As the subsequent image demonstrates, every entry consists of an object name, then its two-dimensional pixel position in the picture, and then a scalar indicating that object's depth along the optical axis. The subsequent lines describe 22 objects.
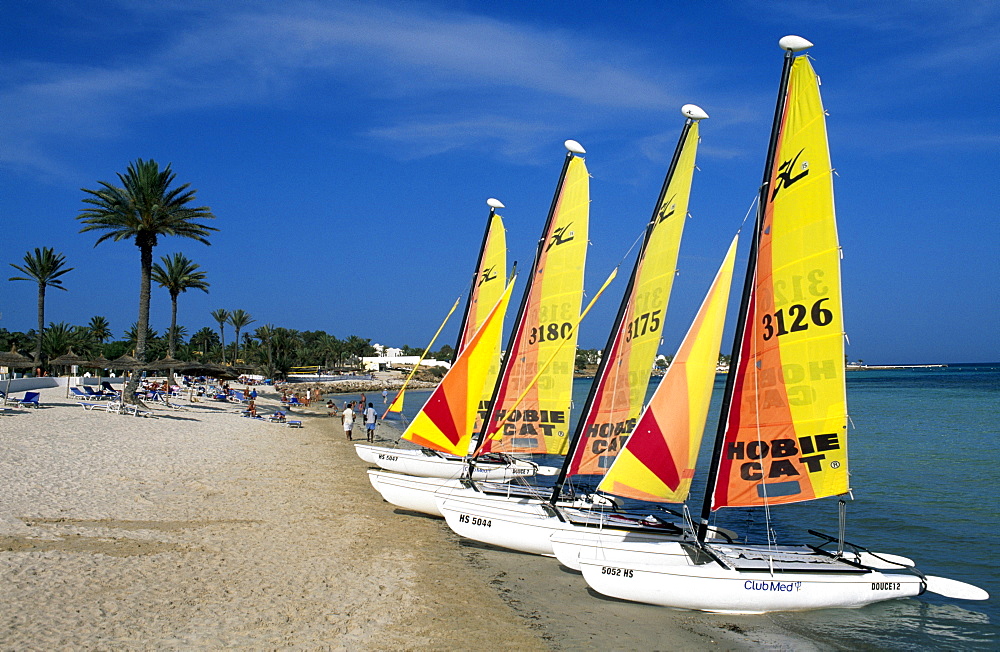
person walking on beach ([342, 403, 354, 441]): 32.47
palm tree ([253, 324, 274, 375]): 111.50
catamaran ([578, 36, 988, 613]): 10.55
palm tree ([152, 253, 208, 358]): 57.50
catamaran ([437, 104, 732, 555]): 13.65
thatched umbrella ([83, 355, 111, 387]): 42.22
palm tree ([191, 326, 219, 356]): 130.52
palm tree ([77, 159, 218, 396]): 33.59
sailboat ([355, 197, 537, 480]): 17.14
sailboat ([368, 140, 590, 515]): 17.34
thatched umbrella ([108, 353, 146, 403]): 34.83
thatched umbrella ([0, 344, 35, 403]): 28.77
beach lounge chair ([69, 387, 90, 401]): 32.78
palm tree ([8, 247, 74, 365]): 53.56
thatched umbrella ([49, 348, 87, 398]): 41.12
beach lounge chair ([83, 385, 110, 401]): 33.46
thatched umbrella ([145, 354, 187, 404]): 38.97
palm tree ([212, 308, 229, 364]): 108.19
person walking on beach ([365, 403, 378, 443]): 31.25
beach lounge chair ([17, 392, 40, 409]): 27.76
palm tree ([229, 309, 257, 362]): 107.06
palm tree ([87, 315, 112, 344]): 95.62
